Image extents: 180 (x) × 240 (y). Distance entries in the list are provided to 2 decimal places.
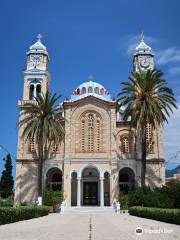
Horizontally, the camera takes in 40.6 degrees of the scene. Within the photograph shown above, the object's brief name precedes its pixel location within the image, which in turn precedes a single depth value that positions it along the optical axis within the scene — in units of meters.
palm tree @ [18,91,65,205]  26.17
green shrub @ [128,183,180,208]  17.95
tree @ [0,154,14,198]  40.70
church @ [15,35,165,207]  28.93
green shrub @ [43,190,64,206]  26.89
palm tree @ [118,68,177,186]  23.92
